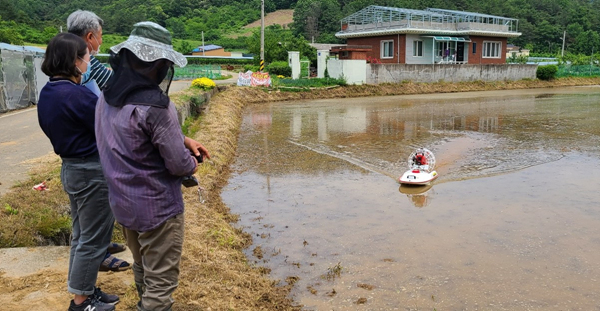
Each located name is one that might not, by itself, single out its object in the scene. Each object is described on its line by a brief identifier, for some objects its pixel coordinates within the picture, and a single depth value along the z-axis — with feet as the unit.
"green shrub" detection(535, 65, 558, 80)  118.11
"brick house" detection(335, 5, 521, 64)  109.91
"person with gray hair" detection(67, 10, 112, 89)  10.28
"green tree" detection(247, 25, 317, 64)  112.98
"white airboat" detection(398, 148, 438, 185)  24.53
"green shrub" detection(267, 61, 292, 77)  106.42
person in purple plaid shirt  7.79
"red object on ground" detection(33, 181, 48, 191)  16.95
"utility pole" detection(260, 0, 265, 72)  83.76
